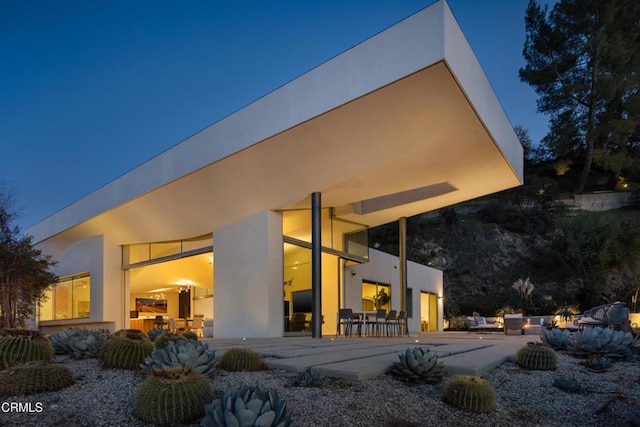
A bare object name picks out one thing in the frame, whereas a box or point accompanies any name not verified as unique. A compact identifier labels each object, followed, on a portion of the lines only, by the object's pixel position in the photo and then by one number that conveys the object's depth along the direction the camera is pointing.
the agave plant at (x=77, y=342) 5.39
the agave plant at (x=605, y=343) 6.09
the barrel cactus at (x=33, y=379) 3.58
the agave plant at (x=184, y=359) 4.00
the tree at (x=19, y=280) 12.51
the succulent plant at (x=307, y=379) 4.01
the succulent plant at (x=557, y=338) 6.82
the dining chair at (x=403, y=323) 13.68
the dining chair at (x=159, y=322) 18.39
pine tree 31.03
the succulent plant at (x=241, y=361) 4.76
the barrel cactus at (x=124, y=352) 4.62
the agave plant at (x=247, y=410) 2.62
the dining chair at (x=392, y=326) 13.09
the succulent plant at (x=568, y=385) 4.34
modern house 8.53
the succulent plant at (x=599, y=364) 5.38
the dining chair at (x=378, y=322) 13.07
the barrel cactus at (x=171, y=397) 3.15
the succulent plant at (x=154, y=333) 7.29
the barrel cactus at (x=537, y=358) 5.30
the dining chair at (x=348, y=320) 12.62
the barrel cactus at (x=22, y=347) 4.45
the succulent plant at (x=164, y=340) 5.23
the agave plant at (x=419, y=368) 4.31
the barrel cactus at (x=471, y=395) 3.64
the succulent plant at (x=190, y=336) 6.17
